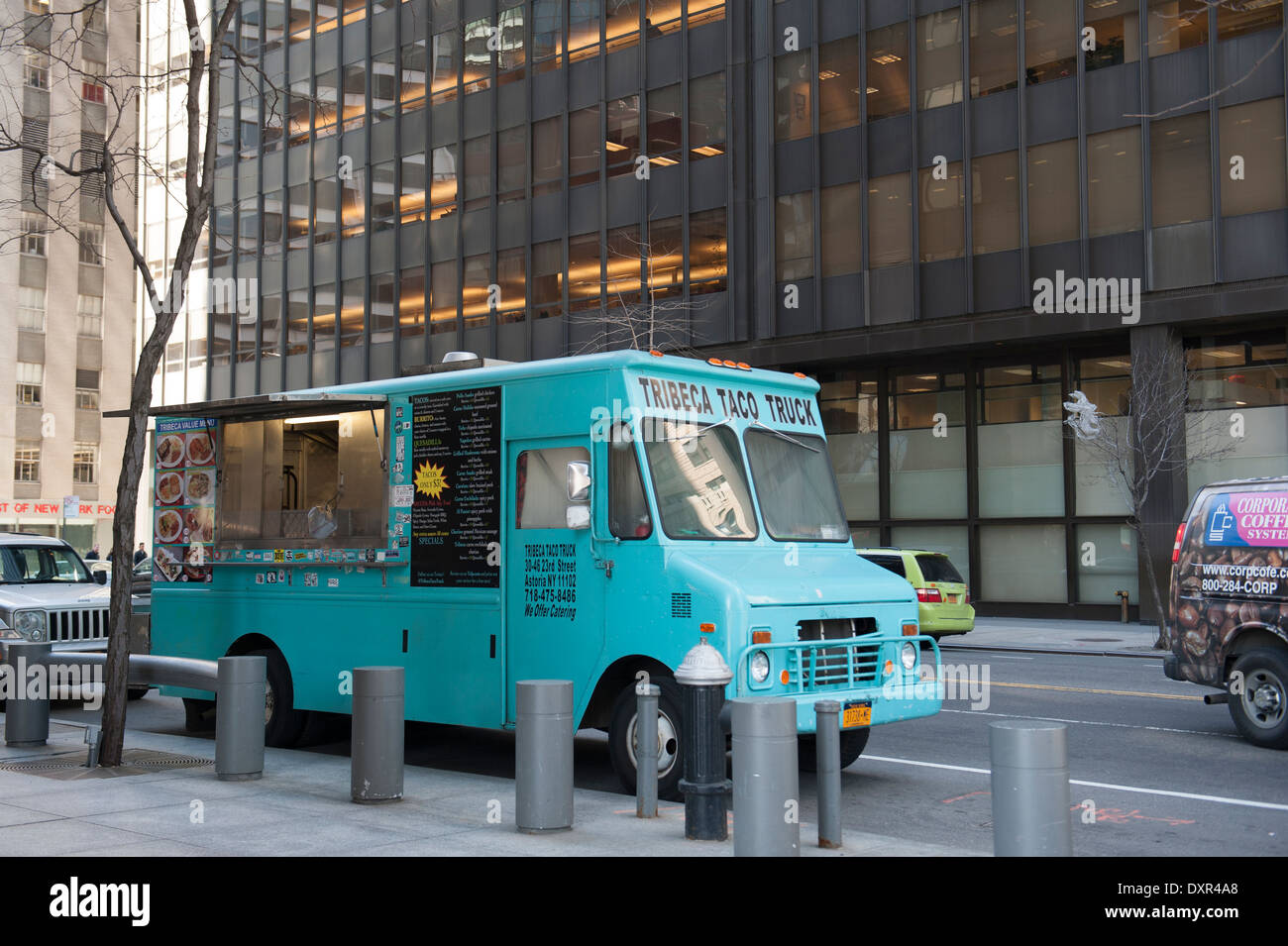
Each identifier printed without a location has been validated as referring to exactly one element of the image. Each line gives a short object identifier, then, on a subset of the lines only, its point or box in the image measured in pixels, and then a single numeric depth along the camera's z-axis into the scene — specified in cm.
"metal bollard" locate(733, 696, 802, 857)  664
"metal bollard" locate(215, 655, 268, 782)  945
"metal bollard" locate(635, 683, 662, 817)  799
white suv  1424
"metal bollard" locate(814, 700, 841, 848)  719
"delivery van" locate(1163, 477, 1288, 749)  1126
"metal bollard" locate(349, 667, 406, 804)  852
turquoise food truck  898
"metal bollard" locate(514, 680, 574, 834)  761
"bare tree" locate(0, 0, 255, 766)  1024
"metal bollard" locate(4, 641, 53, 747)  1112
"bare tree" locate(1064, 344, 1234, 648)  2753
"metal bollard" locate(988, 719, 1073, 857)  577
